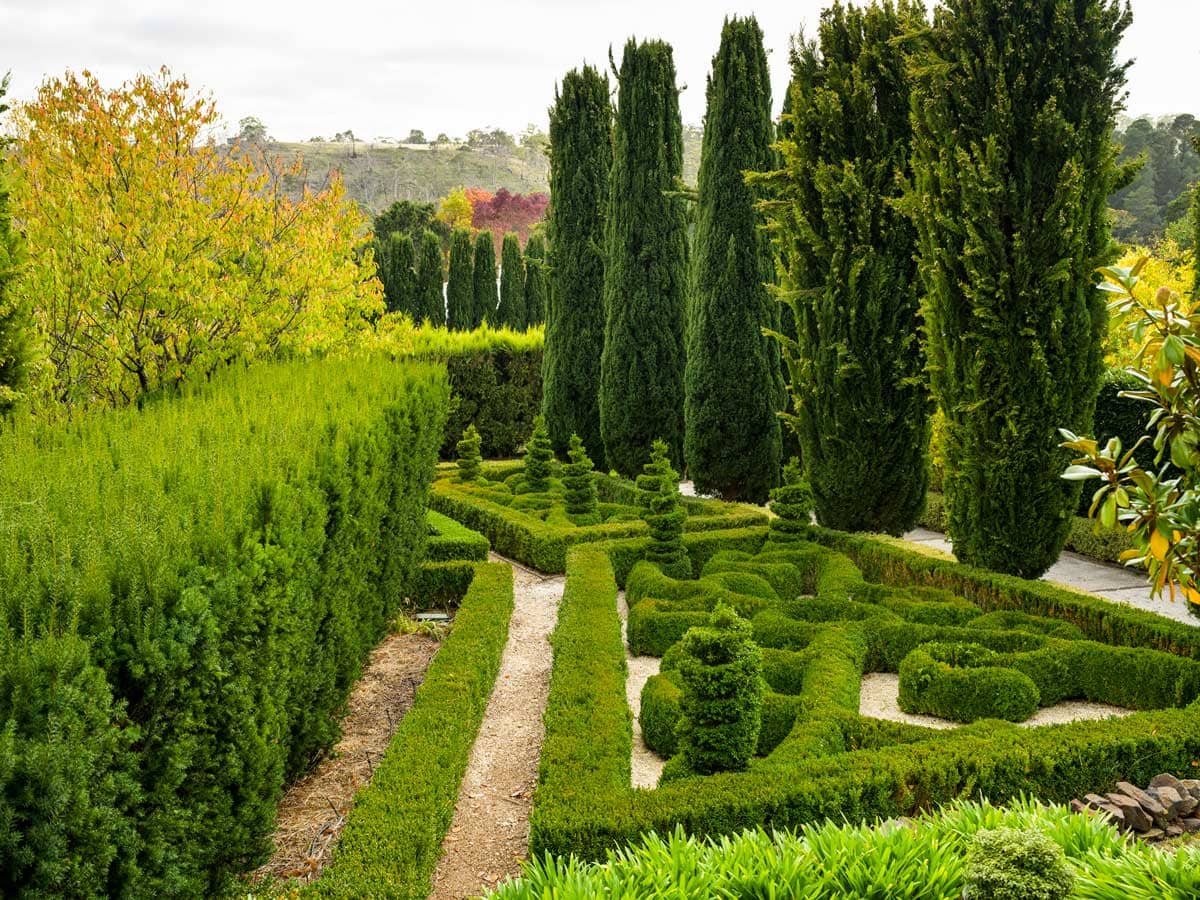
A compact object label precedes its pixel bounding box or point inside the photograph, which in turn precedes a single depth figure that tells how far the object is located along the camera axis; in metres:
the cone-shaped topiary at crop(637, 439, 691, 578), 8.86
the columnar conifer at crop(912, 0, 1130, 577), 7.54
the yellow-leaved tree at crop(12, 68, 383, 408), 7.48
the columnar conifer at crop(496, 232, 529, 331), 32.66
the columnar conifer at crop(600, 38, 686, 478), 13.52
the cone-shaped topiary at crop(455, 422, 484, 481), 13.68
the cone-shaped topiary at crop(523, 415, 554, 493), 13.09
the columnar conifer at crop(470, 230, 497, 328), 32.56
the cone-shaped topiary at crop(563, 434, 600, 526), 11.17
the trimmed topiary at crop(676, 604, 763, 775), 4.71
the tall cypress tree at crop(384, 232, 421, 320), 31.44
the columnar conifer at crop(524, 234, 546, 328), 34.00
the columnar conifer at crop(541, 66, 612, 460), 15.38
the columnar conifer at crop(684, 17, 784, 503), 11.92
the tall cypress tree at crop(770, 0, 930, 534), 9.38
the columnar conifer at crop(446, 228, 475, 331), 31.89
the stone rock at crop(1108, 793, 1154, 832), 4.41
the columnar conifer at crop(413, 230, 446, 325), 31.20
